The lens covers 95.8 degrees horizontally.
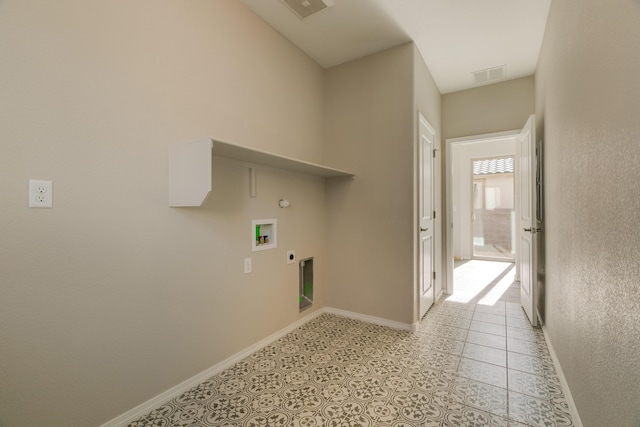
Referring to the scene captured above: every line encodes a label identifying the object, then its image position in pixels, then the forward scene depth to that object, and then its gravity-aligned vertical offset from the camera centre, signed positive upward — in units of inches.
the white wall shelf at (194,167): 63.7 +11.5
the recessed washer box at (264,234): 93.6 -5.9
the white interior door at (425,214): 116.9 +1.1
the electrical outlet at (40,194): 49.8 +4.2
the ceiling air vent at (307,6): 88.0 +65.6
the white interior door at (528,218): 109.5 -0.7
